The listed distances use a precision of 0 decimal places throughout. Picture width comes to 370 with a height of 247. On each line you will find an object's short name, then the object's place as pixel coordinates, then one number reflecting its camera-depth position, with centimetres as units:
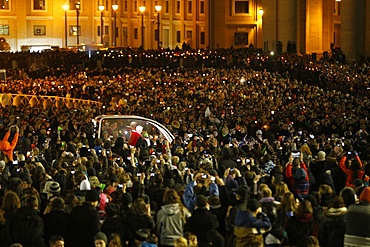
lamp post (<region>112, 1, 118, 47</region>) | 10212
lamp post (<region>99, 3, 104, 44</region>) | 9914
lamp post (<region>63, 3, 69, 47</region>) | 9947
